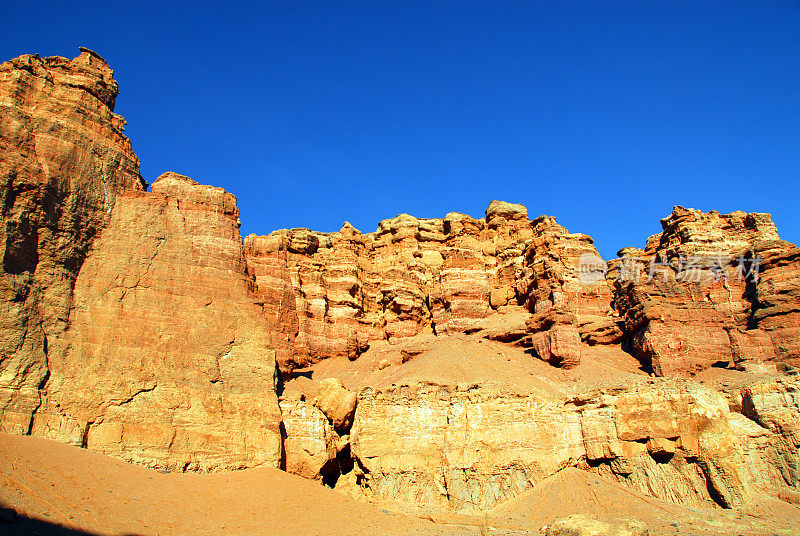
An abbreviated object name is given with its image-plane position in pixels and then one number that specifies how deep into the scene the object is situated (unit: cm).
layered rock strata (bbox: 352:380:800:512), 2680
